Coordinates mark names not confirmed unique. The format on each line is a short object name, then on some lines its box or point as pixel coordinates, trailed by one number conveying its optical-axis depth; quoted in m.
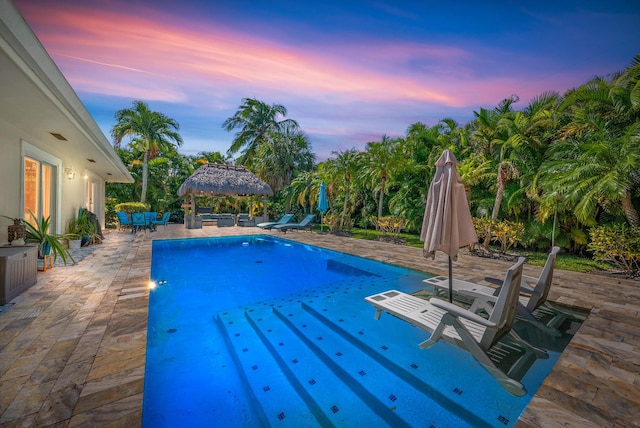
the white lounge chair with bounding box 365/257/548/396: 2.83
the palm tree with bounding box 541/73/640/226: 7.04
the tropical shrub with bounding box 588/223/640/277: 6.96
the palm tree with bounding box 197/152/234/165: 26.64
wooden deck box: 4.19
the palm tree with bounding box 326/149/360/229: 15.44
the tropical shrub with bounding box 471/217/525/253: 9.42
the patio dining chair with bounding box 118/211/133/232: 14.54
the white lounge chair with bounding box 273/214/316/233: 15.46
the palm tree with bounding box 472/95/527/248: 9.74
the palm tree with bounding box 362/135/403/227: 13.73
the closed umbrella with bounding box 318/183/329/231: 16.05
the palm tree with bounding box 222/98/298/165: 26.45
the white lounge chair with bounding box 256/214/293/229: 15.79
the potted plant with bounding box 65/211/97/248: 9.84
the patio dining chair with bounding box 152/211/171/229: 16.34
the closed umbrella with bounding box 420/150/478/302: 3.95
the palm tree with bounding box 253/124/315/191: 22.48
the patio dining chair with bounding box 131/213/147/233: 14.19
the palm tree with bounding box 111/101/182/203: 20.44
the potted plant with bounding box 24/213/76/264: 5.95
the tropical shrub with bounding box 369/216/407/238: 13.29
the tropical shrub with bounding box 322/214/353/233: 16.76
